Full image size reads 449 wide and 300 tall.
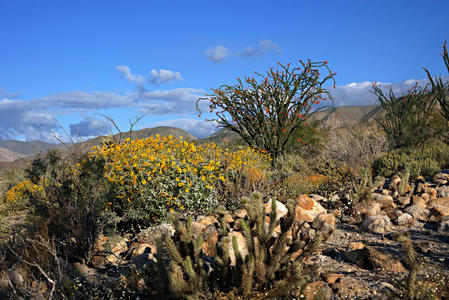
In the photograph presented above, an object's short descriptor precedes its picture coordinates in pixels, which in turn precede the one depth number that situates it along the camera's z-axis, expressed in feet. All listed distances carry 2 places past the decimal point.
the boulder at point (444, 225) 16.70
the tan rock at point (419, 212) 18.75
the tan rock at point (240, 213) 19.12
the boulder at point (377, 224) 17.06
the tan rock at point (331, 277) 11.75
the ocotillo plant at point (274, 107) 39.37
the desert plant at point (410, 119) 42.04
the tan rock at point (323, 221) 17.34
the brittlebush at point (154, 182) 19.53
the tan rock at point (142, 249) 15.38
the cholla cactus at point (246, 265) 9.69
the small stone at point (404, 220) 18.02
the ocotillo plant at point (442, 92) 31.30
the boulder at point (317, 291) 10.66
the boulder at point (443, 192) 21.20
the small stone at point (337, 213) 19.98
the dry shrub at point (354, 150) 33.19
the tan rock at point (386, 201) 20.38
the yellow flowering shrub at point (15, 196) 28.27
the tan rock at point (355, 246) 14.69
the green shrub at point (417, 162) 26.78
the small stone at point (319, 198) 22.41
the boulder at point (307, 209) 18.46
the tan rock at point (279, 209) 18.84
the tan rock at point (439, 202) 19.99
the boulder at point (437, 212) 18.39
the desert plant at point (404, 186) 22.18
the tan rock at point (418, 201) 20.36
